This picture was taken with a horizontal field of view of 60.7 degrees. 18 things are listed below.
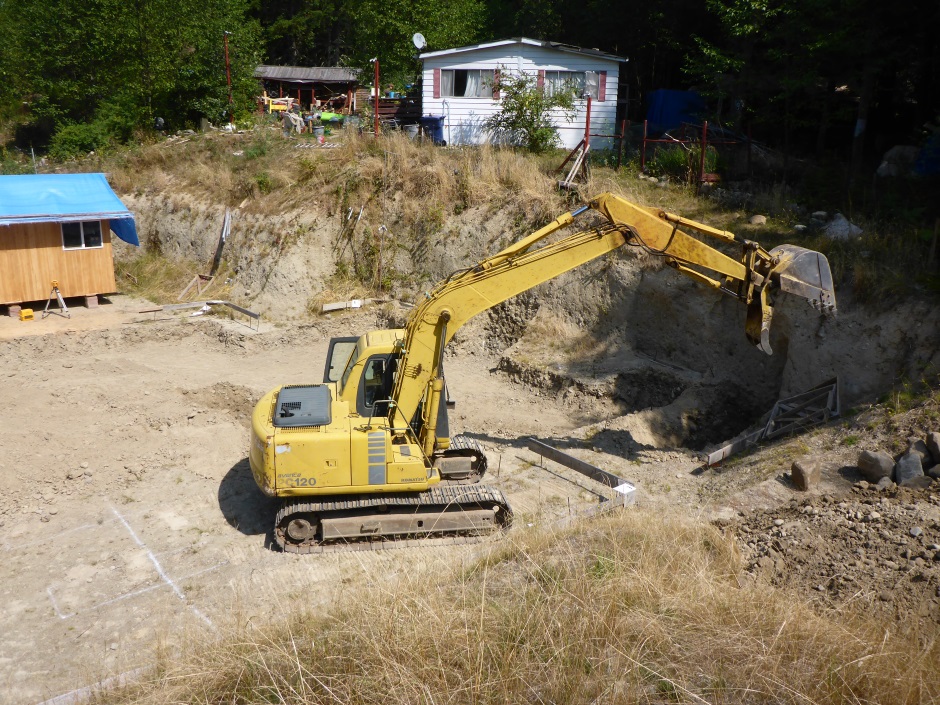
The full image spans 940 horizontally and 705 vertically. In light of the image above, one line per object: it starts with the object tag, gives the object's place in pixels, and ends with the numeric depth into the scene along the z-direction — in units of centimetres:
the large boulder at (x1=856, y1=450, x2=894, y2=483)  982
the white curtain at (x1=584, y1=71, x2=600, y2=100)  2498
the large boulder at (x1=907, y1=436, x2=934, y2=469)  988
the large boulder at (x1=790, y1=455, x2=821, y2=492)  982
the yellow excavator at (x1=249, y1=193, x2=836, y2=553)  939
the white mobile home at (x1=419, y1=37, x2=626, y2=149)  2458
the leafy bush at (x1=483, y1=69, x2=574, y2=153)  2242
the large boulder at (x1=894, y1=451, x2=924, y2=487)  962
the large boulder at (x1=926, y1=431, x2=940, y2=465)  979
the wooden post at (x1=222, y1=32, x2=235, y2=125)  2899
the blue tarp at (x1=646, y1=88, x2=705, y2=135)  2653
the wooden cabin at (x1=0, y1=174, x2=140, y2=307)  1886
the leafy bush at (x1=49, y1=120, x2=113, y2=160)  2762
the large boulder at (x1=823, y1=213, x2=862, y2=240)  1485
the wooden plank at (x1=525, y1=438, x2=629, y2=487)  1085
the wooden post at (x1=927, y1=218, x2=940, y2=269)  1334
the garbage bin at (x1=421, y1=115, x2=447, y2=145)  2523
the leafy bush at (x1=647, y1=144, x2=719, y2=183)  1895
